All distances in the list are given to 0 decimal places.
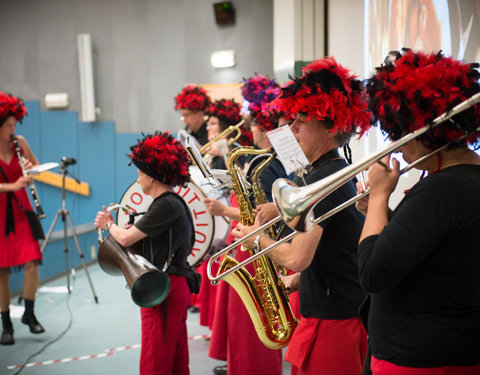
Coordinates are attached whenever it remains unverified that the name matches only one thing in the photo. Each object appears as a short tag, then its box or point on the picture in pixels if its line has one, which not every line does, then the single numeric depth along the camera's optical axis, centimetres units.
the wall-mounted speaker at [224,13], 793
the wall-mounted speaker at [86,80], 863
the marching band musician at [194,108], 594
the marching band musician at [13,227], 451
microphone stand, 578
